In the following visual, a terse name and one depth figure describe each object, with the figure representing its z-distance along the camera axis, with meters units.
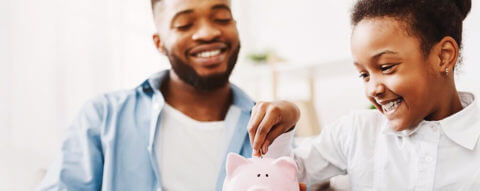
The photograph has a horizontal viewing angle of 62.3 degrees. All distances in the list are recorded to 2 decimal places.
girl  0.75
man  0.99
